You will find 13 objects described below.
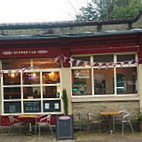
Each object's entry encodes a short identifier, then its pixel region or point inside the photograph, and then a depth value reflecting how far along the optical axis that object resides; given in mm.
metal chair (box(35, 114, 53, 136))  13172
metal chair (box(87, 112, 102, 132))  13593
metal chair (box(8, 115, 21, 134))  13581
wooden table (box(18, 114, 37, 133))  12953
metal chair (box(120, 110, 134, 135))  13292
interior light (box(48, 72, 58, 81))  14335
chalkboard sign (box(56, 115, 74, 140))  12343
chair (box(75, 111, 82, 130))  13912
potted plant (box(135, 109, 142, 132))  13351
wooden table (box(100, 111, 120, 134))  13148
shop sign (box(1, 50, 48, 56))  13999
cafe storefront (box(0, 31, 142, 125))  13837
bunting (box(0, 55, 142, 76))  13850
